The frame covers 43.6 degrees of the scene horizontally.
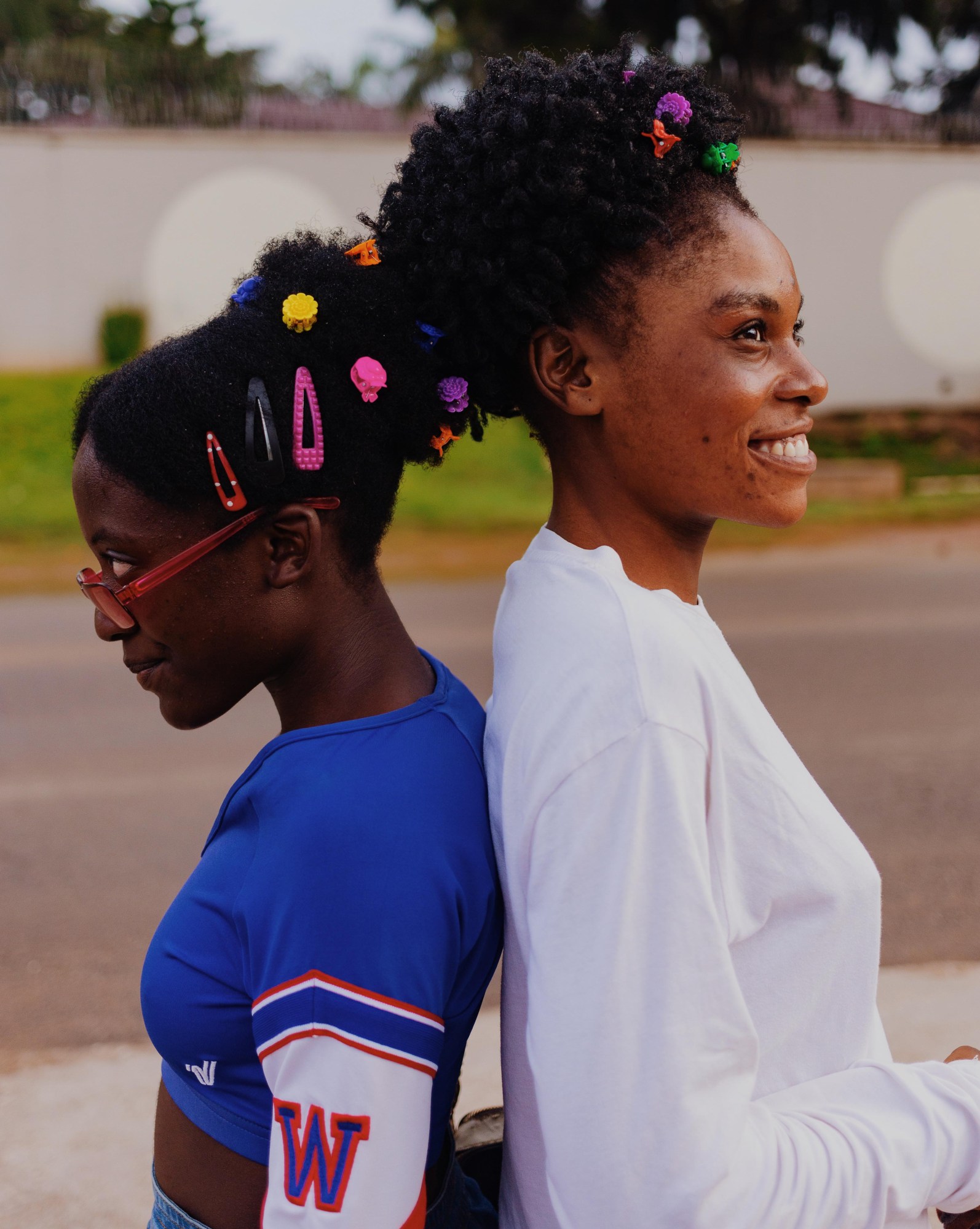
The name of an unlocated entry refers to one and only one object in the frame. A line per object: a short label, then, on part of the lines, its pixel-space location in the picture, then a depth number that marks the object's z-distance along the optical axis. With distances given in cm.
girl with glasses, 116
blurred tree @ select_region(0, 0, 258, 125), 1872
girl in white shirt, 108
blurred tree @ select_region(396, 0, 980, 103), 2212
